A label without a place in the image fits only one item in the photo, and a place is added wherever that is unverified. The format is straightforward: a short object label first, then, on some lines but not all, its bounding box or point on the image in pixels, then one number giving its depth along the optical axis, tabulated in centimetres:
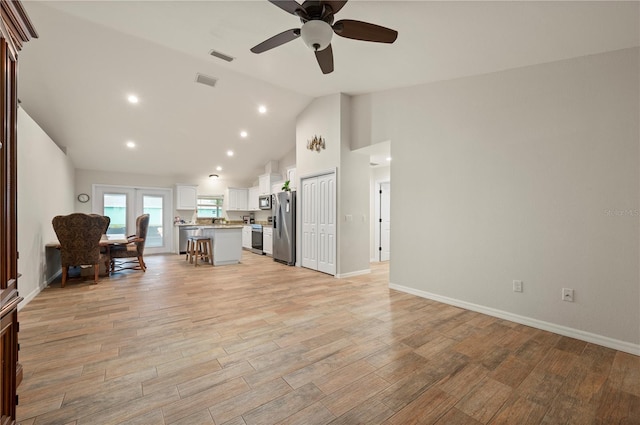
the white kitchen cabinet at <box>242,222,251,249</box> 895
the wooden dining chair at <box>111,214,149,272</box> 524
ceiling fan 207
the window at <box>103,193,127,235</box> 785
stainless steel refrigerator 614
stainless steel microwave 816
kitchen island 620
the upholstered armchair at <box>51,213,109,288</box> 420
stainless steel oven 820
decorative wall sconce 540
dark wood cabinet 124
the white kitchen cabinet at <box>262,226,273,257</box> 762
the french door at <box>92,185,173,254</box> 781
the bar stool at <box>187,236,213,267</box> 624
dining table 480
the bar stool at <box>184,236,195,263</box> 680
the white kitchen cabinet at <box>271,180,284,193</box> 800
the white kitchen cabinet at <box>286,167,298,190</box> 717
